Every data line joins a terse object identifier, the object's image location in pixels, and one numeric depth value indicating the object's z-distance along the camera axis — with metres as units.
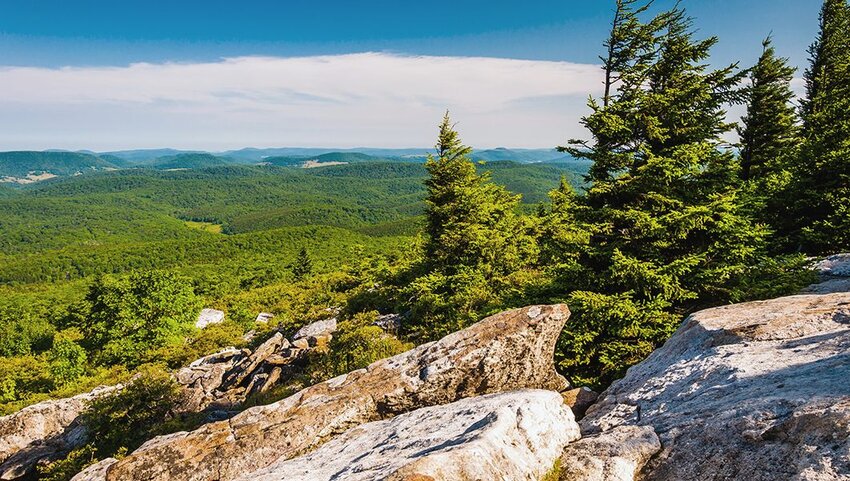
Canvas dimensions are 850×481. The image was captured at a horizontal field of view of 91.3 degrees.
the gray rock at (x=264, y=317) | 56.00
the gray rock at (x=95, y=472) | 9.67
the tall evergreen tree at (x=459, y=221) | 22.14
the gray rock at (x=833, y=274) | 12.94
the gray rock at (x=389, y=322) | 25.33
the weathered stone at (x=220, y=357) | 31.80
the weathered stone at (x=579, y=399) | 9.95
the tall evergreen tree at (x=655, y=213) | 12.97
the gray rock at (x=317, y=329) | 31.03
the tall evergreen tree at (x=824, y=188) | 18.25
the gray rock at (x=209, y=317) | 61.57
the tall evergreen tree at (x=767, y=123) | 28.00
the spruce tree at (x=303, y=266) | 99.38
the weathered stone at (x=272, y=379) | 22.74
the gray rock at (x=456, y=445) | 6.29
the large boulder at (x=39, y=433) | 19.38
